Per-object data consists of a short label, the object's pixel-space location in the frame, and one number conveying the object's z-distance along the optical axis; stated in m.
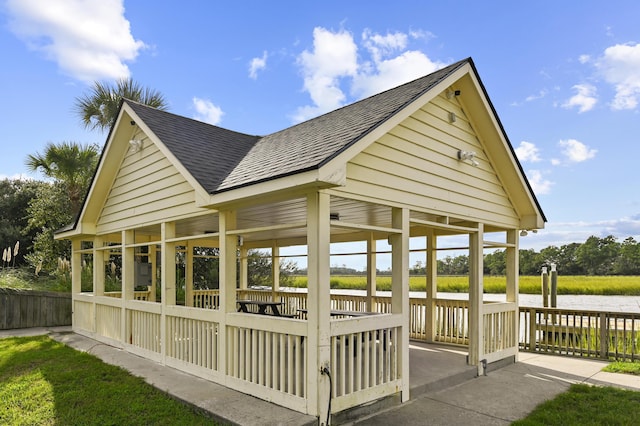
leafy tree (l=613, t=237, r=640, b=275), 42.40
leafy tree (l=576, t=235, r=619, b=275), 44.81
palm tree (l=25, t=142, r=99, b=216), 16.02
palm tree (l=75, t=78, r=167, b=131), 16.61
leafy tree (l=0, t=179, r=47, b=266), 22.78
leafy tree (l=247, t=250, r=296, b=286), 19.58
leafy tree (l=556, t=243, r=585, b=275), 45.58
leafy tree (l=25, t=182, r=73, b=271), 16.47
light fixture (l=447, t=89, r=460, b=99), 6.45
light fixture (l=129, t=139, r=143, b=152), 7.85
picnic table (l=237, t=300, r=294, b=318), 7.97
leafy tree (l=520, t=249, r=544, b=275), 43.94
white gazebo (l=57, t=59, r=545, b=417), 4.61
